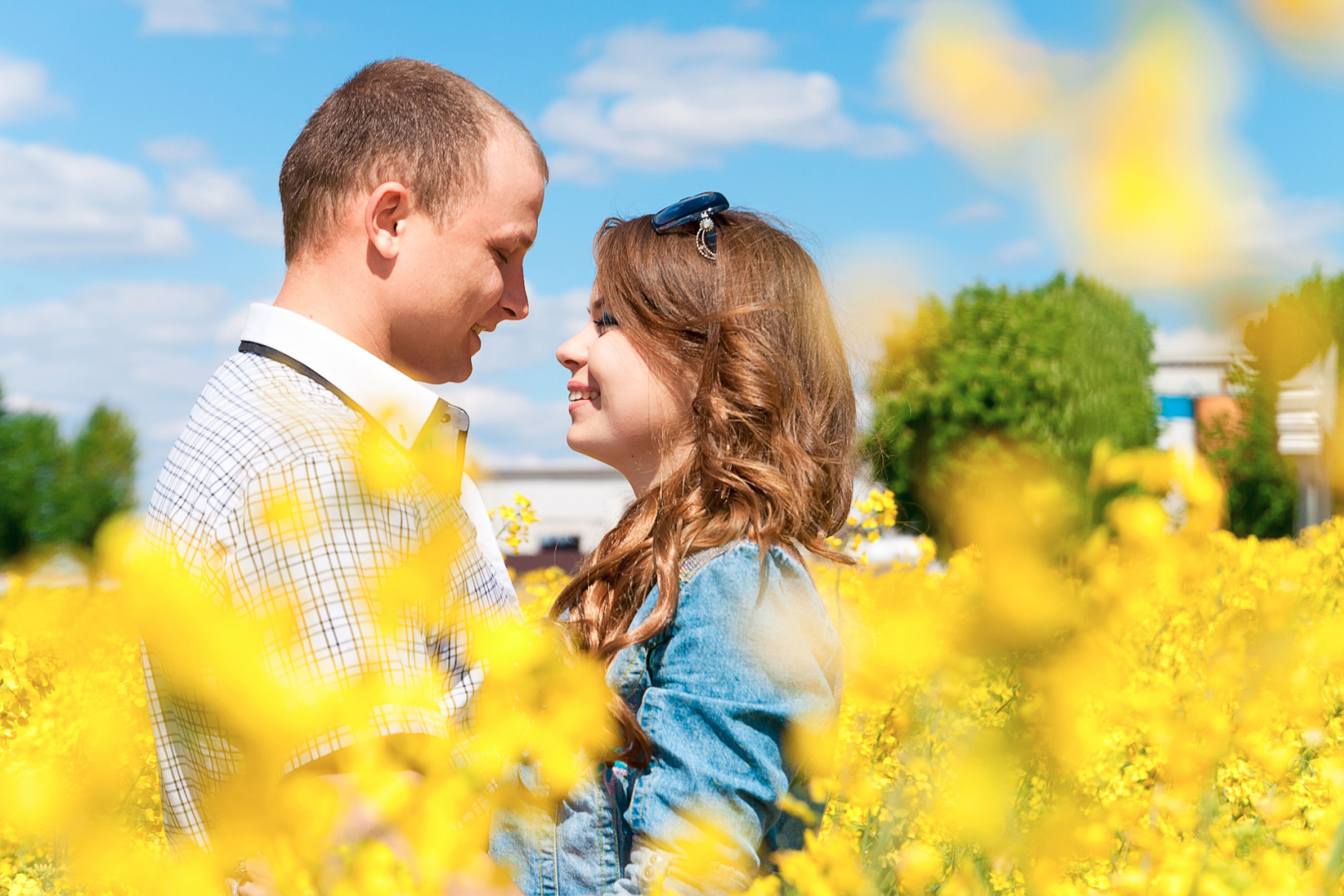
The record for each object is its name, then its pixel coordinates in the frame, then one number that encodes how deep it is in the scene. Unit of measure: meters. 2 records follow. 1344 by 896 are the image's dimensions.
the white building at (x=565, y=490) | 29.58
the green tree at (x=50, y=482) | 29.78
